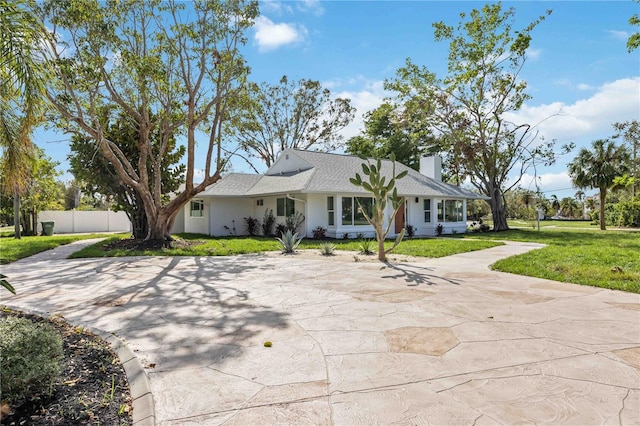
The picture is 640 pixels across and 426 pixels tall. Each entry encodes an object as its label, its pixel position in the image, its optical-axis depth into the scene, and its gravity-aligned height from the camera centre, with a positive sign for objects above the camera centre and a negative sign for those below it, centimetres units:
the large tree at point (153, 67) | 1285 +599
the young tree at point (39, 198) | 2227 +146
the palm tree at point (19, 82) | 383 +161
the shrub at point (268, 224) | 2100 -40
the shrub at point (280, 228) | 1953 -61
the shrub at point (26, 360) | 274 -112
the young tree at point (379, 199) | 1091 +49
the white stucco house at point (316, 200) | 1886 +96
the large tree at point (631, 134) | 3575 +770
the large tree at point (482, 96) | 2294 +811
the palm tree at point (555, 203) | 5835 +153
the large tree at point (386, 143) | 3503 +694
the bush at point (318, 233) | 1842 -85
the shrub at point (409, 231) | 2094 -93
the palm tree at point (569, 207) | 5419 +79
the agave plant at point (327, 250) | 1272 -119
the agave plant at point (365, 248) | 1288 -117
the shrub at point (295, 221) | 1893 -23
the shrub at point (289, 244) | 1346 -101
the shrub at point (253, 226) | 2197 -53
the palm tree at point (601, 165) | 2727 +357
